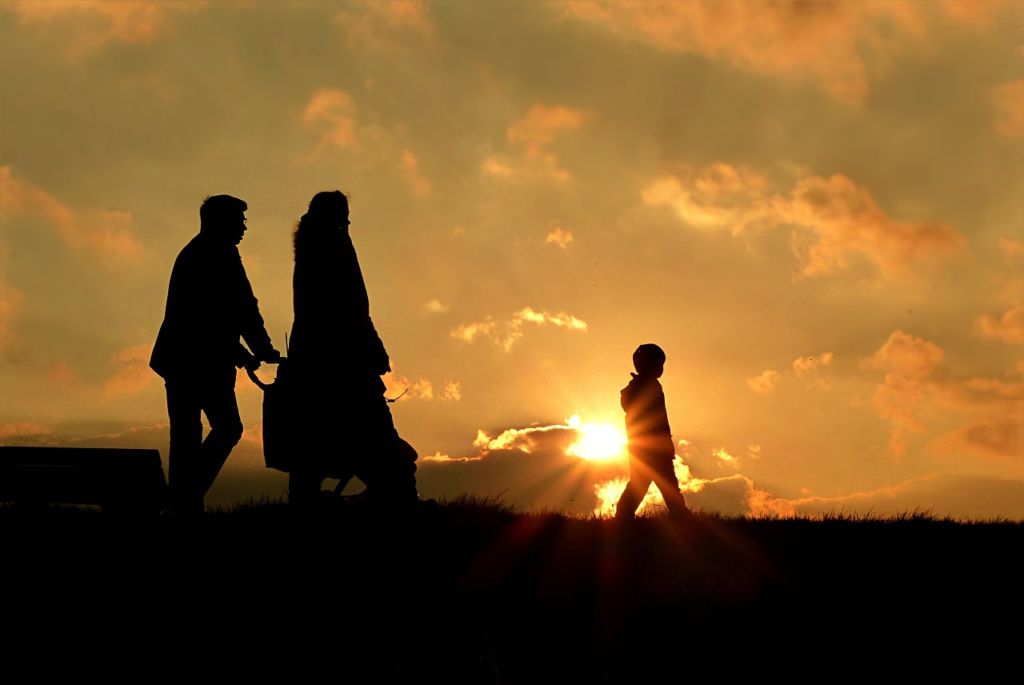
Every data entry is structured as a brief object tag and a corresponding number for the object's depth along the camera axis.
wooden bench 18.39
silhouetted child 20.42
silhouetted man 17.95
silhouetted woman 15.75
